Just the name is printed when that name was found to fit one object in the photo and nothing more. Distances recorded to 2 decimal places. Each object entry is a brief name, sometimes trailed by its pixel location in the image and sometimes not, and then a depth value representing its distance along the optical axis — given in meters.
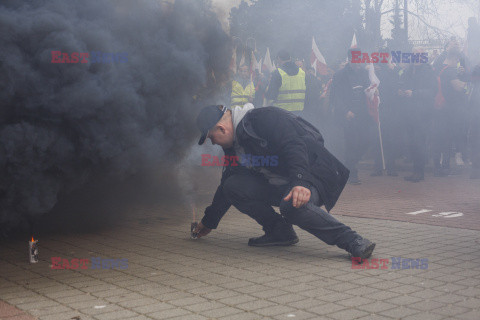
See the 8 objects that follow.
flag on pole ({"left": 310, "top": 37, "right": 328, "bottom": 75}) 14.17
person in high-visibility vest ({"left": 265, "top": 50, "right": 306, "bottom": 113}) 9.93
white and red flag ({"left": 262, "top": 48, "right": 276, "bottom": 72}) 16.06
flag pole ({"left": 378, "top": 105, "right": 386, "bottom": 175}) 11.42
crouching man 4.61
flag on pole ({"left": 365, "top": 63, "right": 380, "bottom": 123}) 10.98
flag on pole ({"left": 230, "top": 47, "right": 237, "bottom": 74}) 6.90
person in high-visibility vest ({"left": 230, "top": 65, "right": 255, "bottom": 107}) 10.38
